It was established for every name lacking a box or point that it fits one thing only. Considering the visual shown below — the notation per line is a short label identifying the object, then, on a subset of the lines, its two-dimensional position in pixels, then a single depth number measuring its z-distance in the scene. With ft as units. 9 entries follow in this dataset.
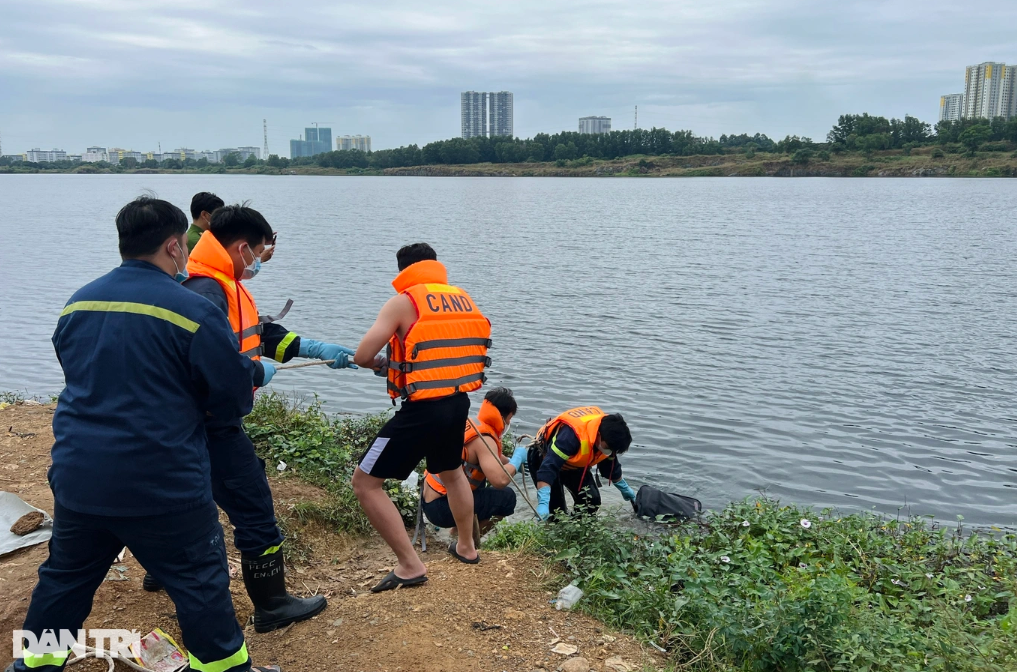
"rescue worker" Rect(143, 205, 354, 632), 12.77
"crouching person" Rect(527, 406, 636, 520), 22.40
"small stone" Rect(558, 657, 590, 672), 13.23
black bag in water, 25.93
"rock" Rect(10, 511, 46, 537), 16.28
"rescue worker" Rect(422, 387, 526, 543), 21.66
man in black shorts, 14.88
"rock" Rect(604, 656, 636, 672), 13.37
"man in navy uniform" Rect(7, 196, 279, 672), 9.62
